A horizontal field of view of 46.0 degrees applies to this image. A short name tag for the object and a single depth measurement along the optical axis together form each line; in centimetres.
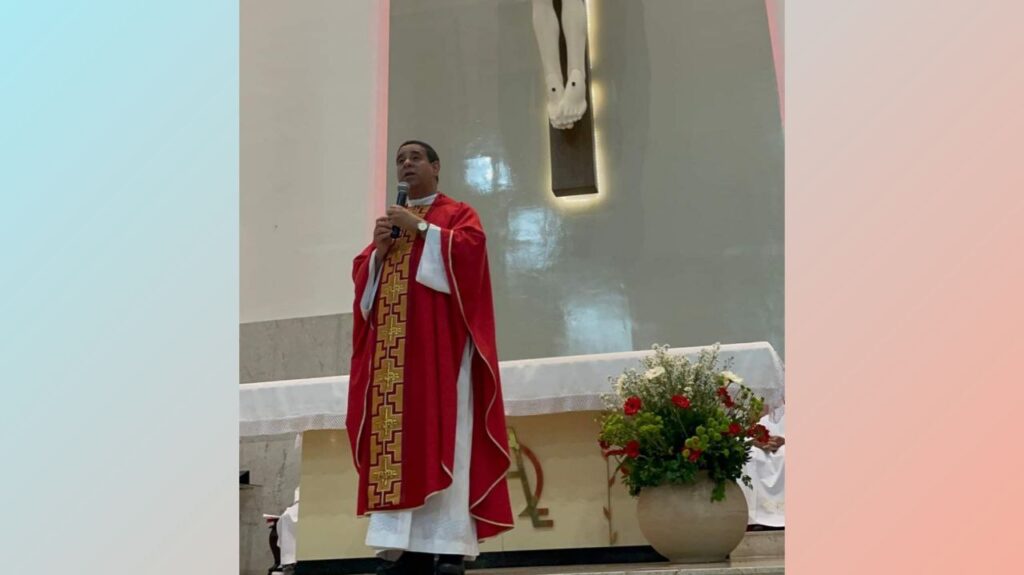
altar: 451
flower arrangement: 394
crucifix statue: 629
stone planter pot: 392
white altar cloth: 448
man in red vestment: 390
